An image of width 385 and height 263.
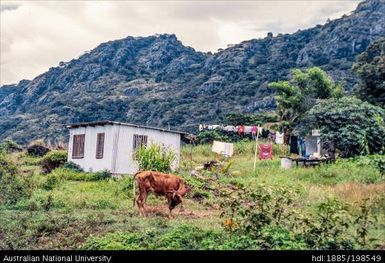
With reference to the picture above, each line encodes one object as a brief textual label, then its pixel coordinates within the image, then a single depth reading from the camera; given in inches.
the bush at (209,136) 1665.8
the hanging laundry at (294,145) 1211.6
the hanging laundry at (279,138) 1380.4
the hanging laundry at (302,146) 1147.3
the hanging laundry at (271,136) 1464.1
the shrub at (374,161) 845.1
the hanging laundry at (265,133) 1491.1
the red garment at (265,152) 1179.3
